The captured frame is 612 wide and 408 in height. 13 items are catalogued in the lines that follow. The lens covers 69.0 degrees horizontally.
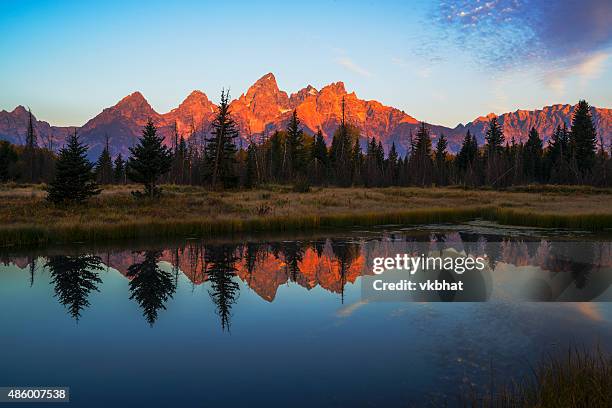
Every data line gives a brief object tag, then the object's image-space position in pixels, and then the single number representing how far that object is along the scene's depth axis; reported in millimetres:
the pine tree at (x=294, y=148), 88188
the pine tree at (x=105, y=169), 83231
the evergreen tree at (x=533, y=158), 85250
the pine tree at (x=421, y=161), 84950
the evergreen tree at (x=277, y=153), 89456
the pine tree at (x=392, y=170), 82094
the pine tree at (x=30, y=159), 73562
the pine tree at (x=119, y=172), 82588
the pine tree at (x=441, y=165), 86688
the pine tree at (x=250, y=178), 53047
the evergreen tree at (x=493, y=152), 78119
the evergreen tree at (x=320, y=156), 82162
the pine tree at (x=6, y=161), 59594
